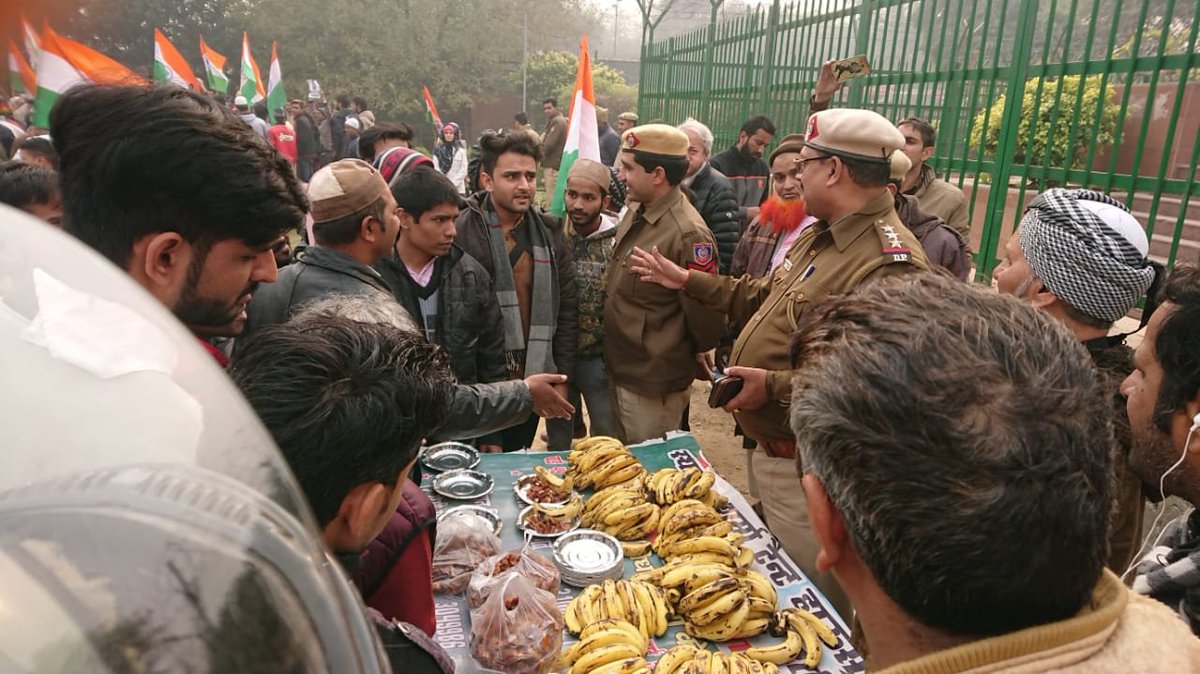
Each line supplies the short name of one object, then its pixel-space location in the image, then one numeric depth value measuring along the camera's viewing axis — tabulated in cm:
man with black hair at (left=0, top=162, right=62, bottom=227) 326
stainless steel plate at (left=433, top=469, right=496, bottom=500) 311
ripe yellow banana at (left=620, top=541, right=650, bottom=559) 287
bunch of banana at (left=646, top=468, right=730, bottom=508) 308
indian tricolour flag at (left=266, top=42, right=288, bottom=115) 1384
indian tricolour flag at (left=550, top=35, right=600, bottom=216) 564
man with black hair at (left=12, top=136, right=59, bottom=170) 524
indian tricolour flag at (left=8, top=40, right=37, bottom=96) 710
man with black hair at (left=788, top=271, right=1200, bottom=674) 92
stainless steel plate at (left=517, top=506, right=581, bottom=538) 292
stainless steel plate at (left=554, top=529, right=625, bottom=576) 266
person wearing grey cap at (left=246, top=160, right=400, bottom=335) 256
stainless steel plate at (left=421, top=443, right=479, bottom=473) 341
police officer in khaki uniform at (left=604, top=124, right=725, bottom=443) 417
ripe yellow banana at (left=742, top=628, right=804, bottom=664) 228
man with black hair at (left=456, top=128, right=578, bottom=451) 412
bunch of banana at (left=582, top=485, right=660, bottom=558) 291
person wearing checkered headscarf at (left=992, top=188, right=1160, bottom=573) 222
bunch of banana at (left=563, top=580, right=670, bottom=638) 240
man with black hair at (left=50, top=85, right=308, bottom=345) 161
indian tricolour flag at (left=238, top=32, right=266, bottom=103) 1406
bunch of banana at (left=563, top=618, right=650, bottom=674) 214
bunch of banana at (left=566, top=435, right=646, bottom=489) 330
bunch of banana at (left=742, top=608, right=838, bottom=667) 229
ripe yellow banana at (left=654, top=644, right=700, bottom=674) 212
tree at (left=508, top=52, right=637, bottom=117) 3375
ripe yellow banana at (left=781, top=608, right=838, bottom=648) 239
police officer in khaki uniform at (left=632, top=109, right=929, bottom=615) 295
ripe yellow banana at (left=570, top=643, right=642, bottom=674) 215
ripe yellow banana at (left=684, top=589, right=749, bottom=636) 236
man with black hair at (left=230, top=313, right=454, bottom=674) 138
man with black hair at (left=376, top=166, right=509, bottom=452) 349
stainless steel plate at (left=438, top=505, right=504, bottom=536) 286
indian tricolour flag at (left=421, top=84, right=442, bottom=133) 1371
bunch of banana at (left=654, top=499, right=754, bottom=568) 271
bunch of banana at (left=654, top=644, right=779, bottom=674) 211
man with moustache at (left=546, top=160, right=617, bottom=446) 450
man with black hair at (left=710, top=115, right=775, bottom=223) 726
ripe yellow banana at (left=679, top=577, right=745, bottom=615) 239
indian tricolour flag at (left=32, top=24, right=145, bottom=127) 535
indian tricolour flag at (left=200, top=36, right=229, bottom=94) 1281
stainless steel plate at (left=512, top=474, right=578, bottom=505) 315
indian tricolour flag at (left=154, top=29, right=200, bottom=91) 888
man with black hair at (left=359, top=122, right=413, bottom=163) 687
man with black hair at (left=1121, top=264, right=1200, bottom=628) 175
